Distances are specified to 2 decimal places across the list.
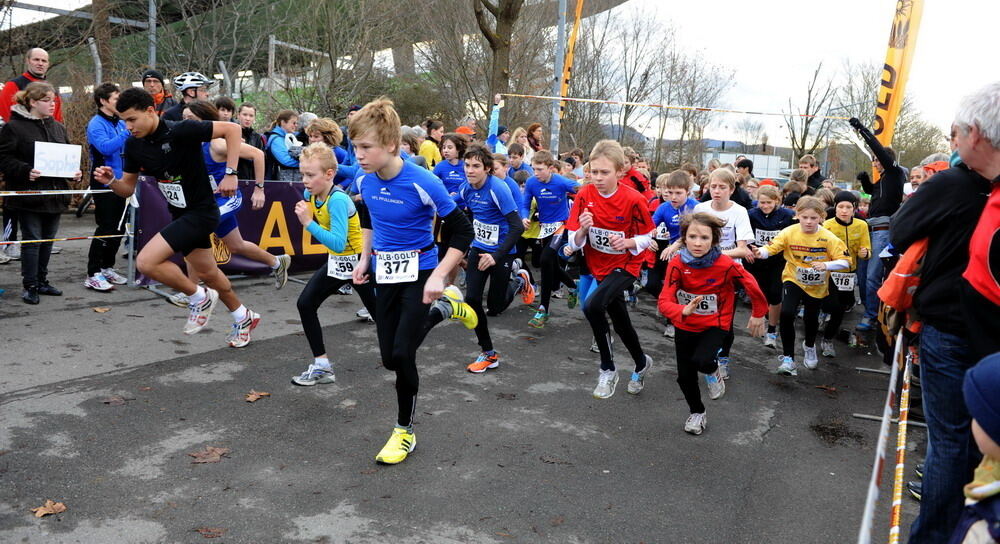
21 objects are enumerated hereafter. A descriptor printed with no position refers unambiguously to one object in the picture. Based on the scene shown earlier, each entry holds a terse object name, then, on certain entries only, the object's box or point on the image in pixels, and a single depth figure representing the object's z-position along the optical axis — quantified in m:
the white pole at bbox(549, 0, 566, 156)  17.39
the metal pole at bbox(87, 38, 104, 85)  15.35
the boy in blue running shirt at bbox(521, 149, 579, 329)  9.17
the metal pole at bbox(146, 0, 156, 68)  15.60
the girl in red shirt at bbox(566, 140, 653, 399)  5.97
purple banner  9.53
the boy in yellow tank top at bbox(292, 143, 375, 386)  5.77
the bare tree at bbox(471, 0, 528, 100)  18.44
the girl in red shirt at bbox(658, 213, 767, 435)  5.48
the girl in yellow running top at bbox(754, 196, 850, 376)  7.34
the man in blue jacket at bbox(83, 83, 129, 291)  8.10
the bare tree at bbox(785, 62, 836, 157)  46.28
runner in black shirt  6.04
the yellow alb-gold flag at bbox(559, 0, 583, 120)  16.55
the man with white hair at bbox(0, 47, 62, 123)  8.70
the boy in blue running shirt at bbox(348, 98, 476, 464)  4.52
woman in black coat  7.73
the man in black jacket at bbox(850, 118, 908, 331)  7.67
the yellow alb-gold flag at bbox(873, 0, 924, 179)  10.49
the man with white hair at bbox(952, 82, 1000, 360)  2.62
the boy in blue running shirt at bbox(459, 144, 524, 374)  6.69
